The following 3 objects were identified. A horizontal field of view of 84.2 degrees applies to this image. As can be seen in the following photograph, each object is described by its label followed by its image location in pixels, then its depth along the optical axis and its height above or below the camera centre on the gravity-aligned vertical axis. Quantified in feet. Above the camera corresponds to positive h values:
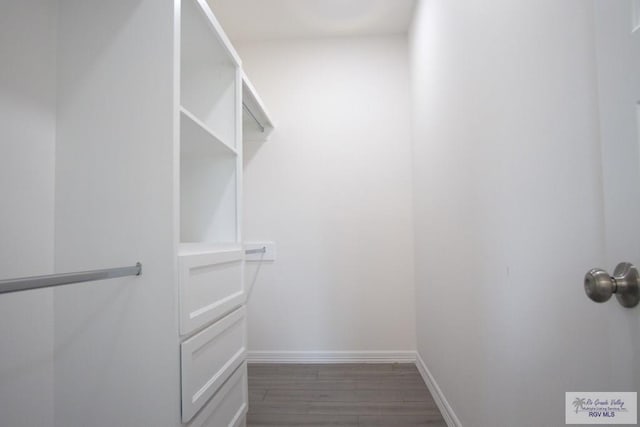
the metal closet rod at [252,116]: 7.44 +2.45
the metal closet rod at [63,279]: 2.29 -0.40
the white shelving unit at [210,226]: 3.87 -0.03
